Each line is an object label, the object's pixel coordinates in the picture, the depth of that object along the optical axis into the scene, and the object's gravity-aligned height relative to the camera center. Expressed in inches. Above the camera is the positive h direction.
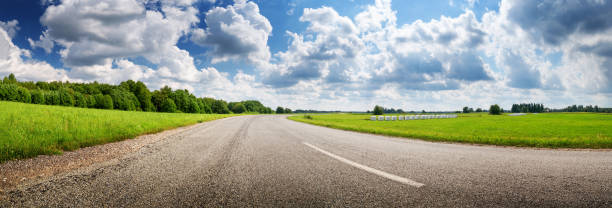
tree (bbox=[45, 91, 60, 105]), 1920.5 +62.9
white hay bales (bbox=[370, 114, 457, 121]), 1964.1 -47.4
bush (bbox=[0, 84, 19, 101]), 1451.8 +83.5
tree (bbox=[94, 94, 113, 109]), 2341.3 +54.8
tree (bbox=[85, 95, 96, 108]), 2303.2 +52.8
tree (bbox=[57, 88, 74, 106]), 2001.7 +68.5
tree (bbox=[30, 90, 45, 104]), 1790.1 +65.8
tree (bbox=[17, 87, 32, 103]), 1571.7 +69.9
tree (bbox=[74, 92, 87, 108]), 2175.3 +57.4
